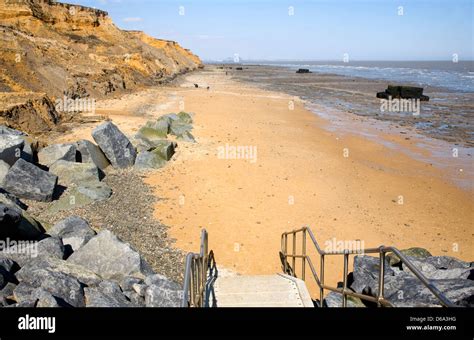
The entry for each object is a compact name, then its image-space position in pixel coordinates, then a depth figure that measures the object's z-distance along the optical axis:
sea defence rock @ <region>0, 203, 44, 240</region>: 7.77
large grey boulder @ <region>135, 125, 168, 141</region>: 18.58
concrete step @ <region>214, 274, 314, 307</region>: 6.34
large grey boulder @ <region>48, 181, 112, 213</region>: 11.26
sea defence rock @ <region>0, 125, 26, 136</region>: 13.00
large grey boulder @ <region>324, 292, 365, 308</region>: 6.93
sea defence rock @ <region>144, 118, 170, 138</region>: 18.97
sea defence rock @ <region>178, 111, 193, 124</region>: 23.29
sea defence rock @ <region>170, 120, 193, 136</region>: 20.05
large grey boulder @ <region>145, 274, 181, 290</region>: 6.79
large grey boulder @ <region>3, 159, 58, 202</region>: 11.05
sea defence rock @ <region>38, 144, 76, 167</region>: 13.65
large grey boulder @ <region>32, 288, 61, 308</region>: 5.46
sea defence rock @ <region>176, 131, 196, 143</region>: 19.38
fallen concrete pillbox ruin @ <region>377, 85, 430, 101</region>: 41.97
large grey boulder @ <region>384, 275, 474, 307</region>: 6.15
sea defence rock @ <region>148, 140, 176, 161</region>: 16.28
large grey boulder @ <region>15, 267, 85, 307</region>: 6.04
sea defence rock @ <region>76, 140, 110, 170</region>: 14.41
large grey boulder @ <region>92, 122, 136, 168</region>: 14.78
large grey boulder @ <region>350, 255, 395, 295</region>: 7.53
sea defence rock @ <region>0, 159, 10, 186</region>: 11.16
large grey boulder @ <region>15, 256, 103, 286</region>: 6.61
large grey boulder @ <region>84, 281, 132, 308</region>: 6.06
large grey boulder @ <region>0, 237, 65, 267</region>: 7.36
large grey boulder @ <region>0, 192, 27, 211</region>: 9.00
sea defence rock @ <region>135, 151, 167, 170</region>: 15.41
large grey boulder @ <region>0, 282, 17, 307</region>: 5.71
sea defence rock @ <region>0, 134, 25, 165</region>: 11.56
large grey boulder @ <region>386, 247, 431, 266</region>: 9.34
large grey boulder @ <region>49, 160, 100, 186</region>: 12.80
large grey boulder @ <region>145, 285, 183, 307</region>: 6.34
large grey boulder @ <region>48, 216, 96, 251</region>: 8.80
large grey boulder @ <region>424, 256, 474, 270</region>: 8.54
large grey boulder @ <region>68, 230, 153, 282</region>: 7.71
